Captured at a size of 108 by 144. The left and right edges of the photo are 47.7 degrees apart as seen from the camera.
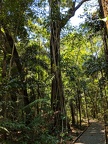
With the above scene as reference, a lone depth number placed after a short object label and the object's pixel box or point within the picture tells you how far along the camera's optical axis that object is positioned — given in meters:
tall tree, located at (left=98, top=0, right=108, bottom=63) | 1.50
